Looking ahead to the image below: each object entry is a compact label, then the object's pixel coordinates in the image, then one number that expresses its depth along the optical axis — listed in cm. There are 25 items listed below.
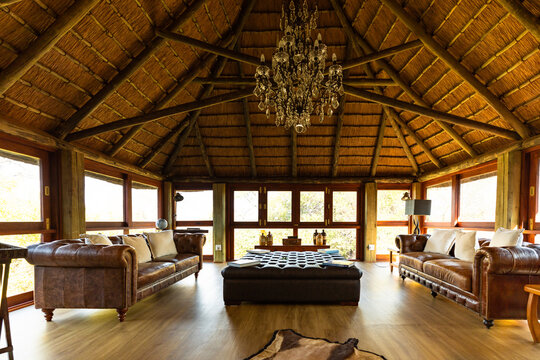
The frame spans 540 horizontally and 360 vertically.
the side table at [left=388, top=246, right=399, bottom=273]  586
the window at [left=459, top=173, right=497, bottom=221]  527
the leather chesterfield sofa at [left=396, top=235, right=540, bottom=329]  303
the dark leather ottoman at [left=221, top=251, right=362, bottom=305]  369
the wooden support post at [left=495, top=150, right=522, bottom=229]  446
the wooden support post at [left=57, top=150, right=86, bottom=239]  427
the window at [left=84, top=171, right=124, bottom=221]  509
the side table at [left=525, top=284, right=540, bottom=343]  273
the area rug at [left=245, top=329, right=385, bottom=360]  238
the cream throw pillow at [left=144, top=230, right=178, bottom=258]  476
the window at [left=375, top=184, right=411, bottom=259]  752
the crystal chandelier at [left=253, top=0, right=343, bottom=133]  339
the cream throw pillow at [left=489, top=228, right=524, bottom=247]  358
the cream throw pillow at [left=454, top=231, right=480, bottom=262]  429
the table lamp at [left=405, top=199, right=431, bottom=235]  586
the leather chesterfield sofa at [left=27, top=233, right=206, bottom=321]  313
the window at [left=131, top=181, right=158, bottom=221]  640
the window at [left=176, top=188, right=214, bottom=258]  755
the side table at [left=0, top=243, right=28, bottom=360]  219
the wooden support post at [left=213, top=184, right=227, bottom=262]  727
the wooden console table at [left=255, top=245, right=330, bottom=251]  611
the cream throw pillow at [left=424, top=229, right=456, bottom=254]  481
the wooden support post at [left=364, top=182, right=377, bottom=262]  734
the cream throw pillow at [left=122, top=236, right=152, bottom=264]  424
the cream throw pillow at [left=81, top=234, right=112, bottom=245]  353
